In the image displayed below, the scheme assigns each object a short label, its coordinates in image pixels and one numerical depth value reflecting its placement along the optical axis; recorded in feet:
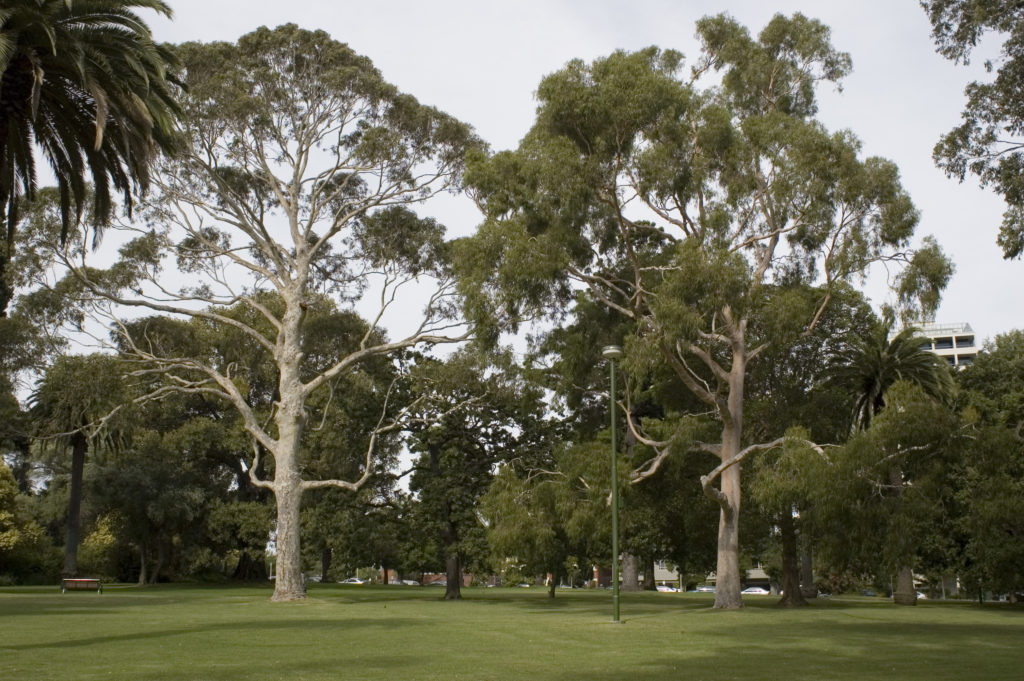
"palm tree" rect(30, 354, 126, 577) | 118.21
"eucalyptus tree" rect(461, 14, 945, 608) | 88.58
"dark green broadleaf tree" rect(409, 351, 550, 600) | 128.57
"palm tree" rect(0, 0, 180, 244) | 47.52
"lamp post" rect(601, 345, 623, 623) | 73.82
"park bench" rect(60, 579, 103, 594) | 125.80
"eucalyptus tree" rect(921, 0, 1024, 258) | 55.62
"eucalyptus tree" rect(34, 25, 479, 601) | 117.60
